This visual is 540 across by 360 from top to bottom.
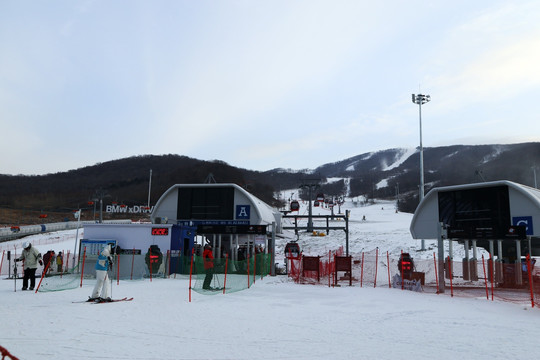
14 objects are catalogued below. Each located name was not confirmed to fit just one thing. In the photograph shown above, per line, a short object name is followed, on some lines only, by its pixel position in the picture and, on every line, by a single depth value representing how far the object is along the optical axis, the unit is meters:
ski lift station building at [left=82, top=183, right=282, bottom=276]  26.69
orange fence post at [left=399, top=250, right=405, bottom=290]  17.92
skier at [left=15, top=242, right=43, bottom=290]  15.12
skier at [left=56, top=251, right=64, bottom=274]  23.51
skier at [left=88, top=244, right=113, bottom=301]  12.51
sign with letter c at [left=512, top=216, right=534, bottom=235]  20.55
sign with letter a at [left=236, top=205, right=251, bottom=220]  30.16
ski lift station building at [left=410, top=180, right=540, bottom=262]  17.41
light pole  44.00
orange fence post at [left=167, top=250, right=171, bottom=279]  22.61
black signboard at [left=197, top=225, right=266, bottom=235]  24.56
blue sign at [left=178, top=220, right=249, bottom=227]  30.19
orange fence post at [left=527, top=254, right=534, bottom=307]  12.78
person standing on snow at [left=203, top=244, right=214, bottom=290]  15.33
